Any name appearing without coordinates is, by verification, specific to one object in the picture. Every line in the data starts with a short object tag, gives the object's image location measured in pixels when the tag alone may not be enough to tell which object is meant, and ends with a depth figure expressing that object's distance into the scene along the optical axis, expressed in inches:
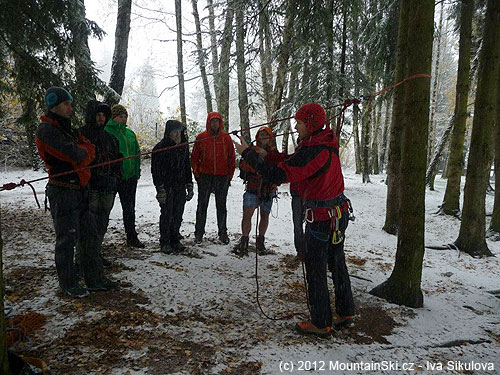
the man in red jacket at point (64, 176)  125.6
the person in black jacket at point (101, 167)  157.1
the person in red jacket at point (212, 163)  221.1
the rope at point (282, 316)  136.3
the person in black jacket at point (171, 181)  204.5
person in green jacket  198.8
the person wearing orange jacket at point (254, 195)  211.2
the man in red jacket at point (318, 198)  120.9
